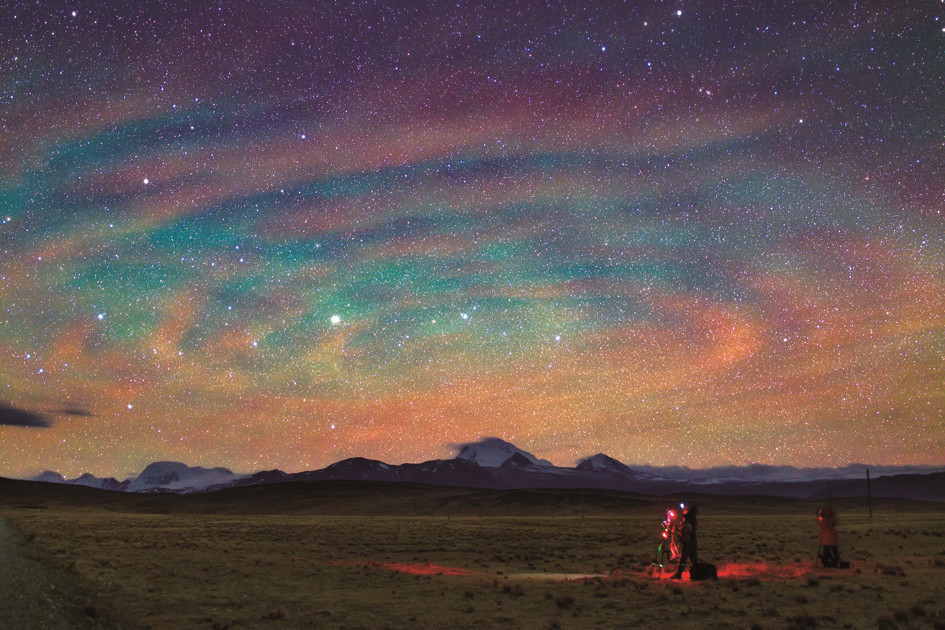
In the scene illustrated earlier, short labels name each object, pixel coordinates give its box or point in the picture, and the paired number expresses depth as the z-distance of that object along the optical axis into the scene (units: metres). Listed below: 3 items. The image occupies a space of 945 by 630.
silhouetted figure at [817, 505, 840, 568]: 23.56
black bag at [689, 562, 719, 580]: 21.56
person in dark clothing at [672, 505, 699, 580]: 21.94
